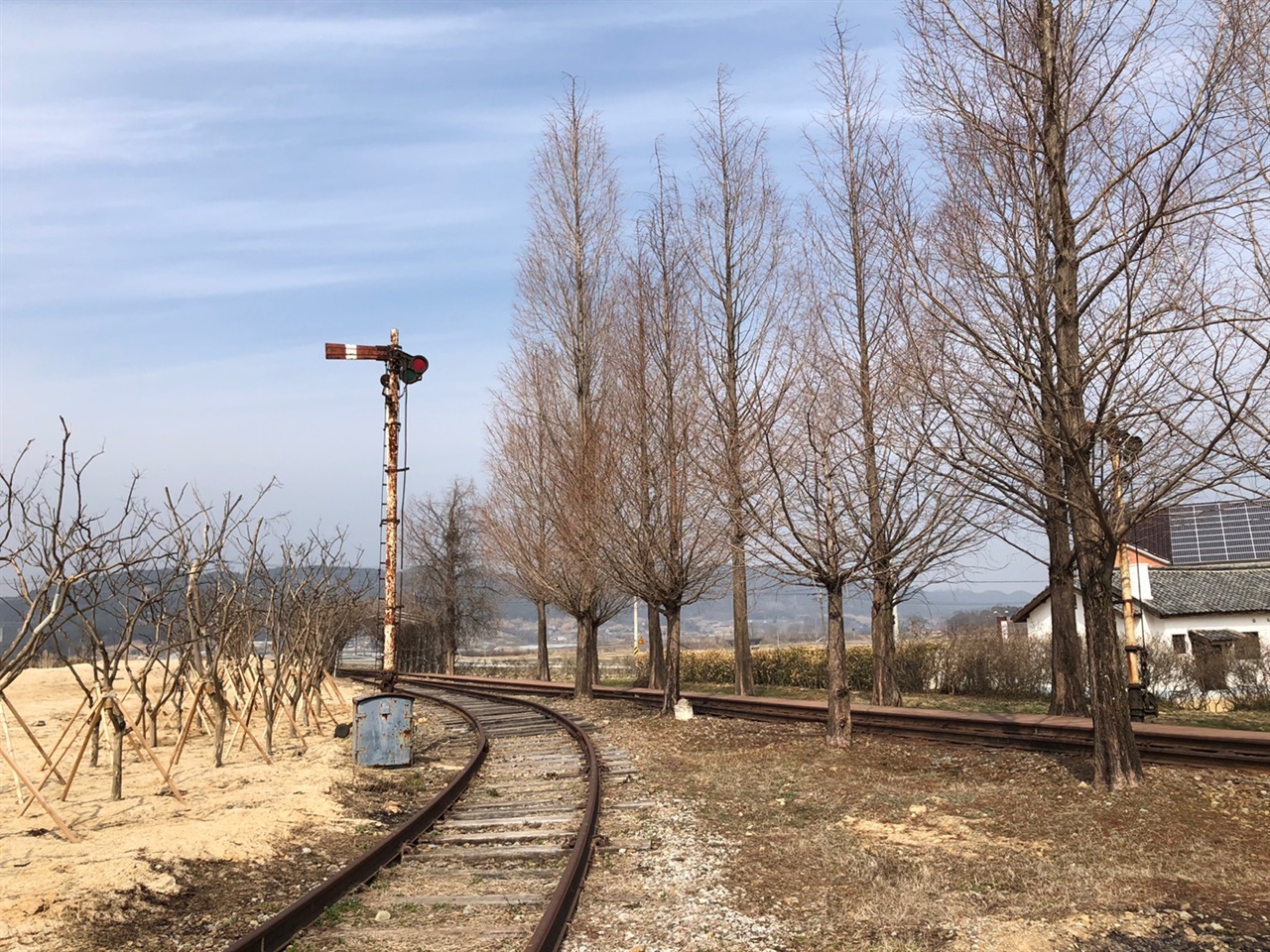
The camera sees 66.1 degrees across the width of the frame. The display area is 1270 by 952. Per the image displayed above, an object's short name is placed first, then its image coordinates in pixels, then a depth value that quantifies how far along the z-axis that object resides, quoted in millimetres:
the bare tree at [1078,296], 9180
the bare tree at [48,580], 7215
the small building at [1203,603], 31609
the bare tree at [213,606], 12632
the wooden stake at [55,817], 7914
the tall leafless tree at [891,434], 11570
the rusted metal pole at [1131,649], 13266
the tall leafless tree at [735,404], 15414
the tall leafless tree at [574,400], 23625
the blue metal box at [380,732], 12812
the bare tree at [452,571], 46250
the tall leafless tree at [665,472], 18016
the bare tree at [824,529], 13234
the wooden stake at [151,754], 9481
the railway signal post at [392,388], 13883
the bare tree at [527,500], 25891
